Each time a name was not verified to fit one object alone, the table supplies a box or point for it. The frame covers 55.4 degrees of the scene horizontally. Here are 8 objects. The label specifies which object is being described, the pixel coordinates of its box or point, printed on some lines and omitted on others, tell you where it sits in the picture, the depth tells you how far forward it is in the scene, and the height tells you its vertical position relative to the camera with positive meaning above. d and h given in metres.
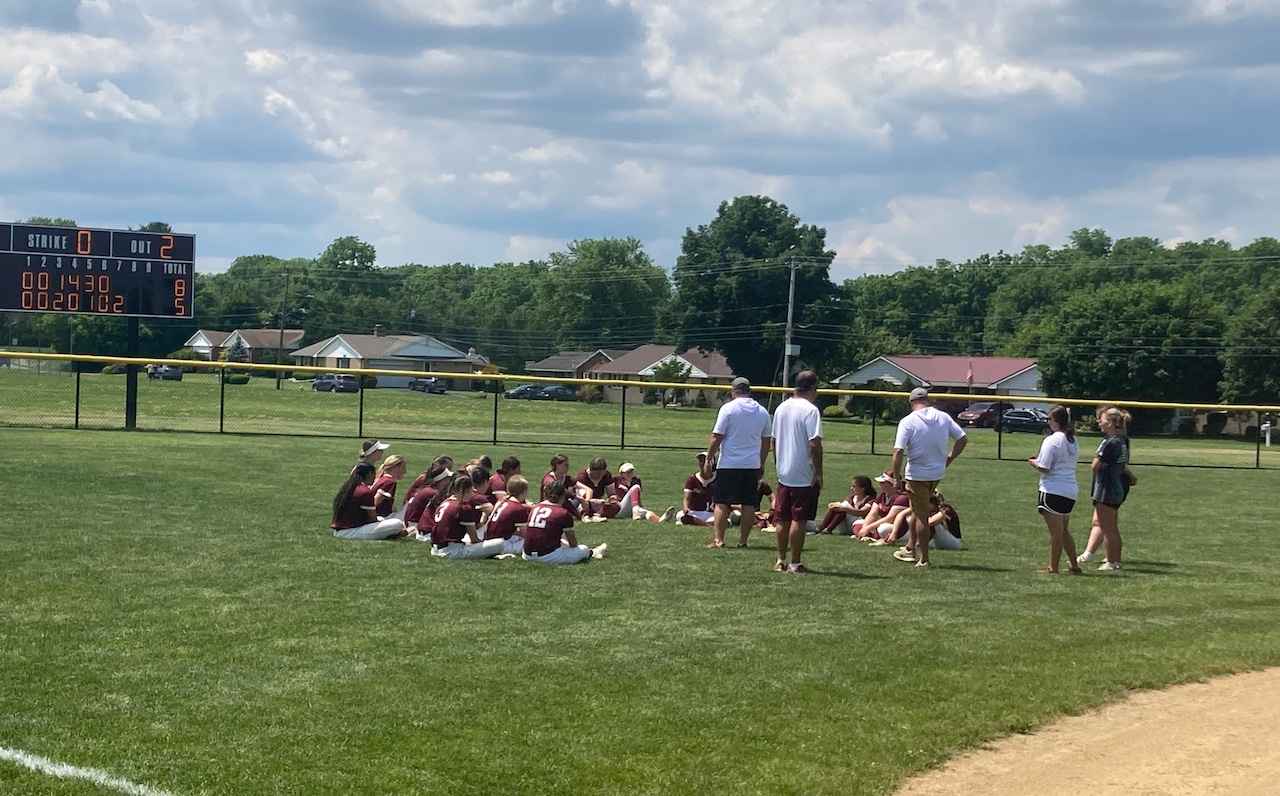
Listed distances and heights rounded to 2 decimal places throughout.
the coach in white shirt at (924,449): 11.71 -0.54
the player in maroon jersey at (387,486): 13.23 -1.34
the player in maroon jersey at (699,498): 15.52 -1.50
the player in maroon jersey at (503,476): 13.70 -1.27
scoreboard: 30.80 +1.94
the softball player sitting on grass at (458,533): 11.73 -1.62
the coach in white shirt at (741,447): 12.77 -0.67
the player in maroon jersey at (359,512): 12.79 -1.61
